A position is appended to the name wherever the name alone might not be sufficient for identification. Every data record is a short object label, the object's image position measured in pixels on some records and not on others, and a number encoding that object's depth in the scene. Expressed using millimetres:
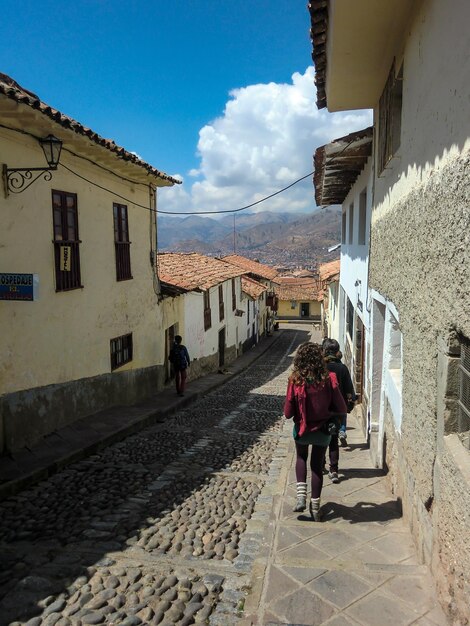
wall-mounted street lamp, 6980
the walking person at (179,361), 12883
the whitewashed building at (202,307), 15773
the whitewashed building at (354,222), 8156
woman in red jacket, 4613
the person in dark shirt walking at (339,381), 5844
